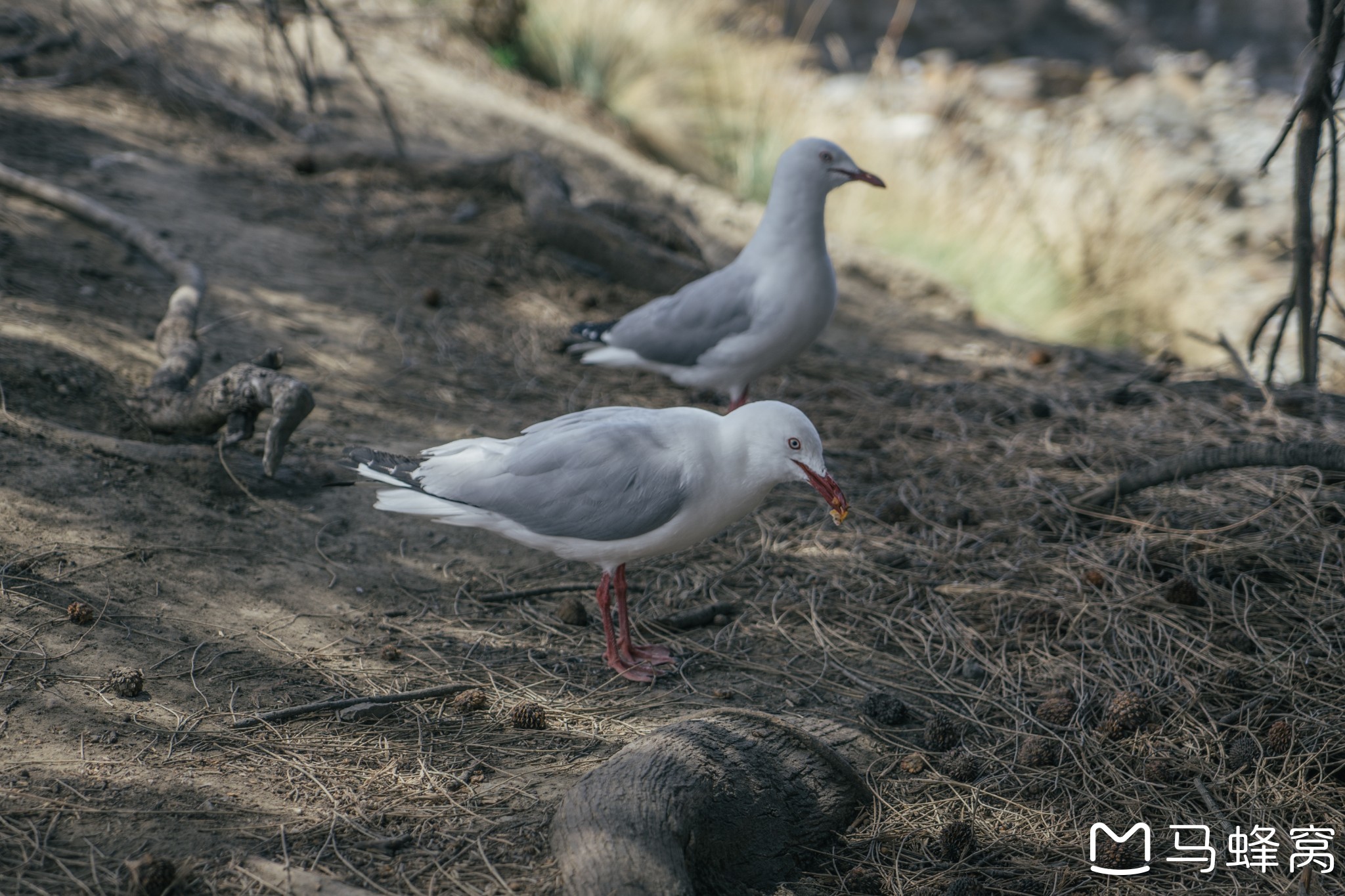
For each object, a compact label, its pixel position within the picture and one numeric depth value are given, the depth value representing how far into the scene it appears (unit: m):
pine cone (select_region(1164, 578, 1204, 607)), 3.33
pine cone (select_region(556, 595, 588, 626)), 3.29
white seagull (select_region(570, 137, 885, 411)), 4.36
